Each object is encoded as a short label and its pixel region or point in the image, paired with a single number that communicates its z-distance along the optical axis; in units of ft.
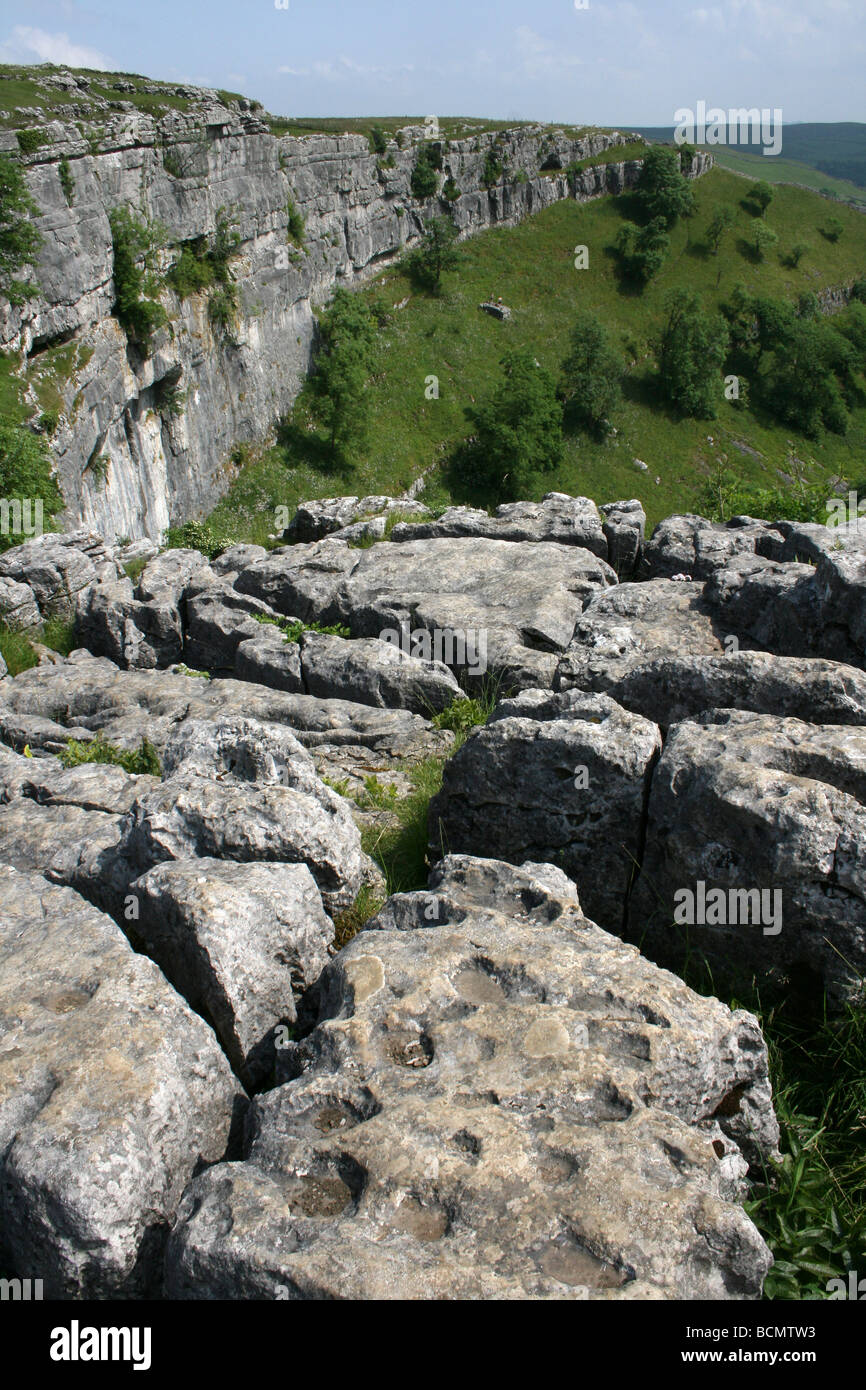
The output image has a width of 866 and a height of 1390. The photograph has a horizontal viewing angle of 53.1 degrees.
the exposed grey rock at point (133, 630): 52.31
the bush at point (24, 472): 78.64
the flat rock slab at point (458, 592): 44.32
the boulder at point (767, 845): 18.48
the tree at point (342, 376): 176.24
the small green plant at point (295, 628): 48.60
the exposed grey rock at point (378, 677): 40.37
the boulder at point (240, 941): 16.99
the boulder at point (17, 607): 54.54
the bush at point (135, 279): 110.52
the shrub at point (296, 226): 182.60
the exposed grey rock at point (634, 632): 33.86
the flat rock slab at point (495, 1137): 11.92
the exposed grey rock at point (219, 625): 50.57
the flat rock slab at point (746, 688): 25.12
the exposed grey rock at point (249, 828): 20.61
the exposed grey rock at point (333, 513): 80.11
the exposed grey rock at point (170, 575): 54.34
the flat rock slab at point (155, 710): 35.76
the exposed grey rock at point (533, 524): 58.54
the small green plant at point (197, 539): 95.74
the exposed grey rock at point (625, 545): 57.88
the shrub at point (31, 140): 91.91
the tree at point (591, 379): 228.02
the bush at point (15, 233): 87.20
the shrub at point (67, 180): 97.14
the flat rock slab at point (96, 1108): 13.06
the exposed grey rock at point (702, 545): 47.60
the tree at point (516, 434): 196.65
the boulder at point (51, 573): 57.82
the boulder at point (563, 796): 22.24
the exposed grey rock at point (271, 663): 43.68
